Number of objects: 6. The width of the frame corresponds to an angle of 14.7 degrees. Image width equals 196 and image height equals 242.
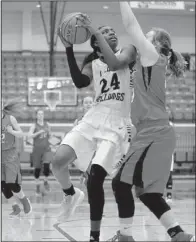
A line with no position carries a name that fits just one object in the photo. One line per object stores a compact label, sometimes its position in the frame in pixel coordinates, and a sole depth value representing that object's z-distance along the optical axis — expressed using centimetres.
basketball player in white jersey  559
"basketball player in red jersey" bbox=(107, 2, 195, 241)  531
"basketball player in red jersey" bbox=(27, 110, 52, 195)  1561
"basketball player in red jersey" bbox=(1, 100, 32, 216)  936
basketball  546
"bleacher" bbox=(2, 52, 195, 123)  2265
